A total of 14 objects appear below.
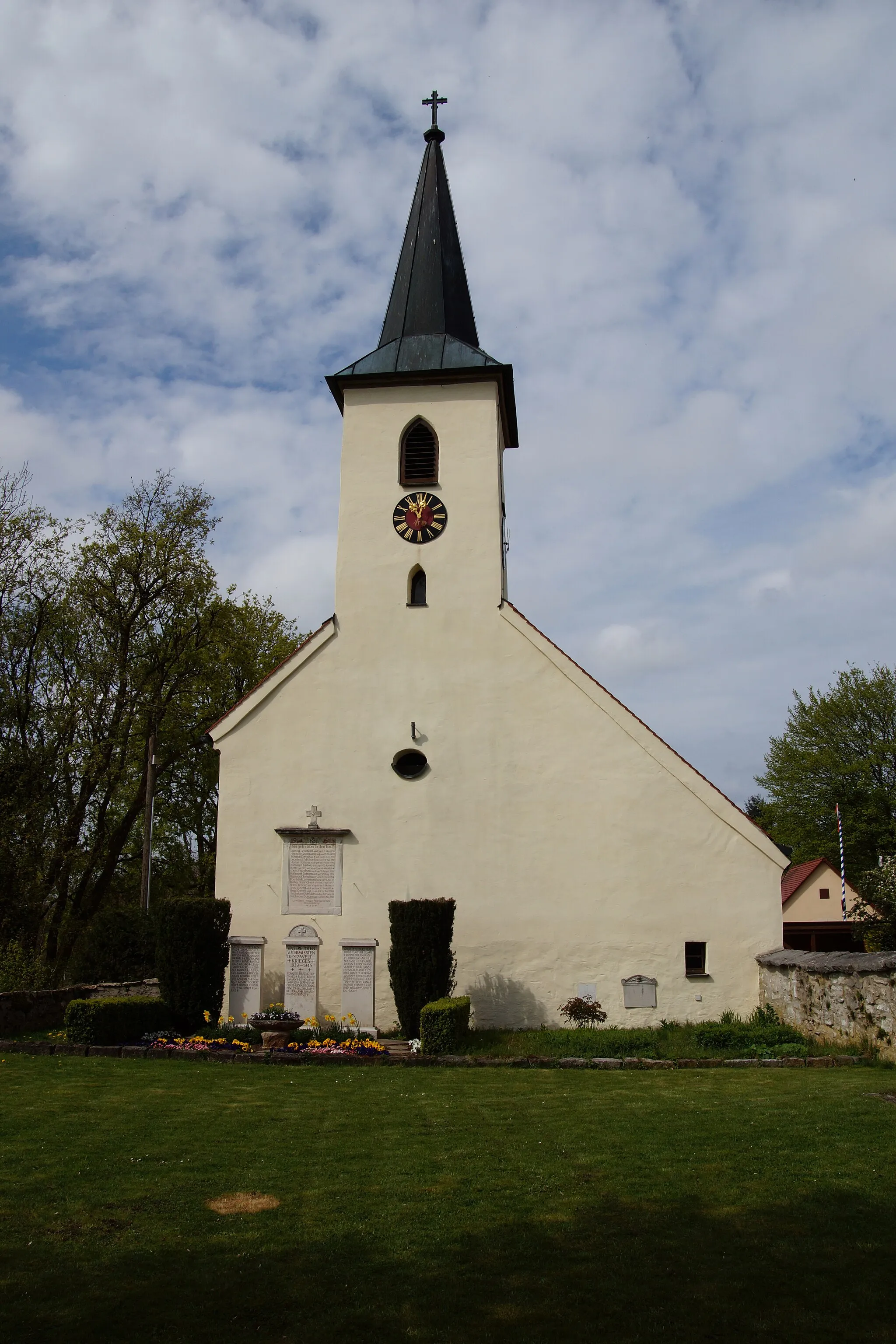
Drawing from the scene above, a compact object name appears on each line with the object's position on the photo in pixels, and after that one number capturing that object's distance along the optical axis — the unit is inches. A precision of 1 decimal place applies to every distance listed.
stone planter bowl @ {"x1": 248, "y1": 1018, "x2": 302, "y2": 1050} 596.4
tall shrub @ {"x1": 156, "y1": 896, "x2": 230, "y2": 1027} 655.8
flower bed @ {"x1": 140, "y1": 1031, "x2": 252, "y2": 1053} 573.9
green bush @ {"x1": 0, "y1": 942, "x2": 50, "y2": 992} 776.3
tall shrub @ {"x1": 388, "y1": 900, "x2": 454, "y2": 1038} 659.4
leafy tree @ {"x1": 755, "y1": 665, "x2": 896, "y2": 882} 1867.6
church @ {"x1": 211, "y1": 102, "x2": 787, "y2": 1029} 701.3
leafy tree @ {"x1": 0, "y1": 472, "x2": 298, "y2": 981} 1095.0
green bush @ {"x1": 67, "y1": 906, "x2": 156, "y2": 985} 885.2
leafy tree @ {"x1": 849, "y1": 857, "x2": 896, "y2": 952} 1017.5
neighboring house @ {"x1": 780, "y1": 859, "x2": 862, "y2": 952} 1827.0
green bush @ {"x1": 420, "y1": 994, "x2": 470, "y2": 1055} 589.0
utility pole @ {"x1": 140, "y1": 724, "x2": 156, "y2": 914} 947.3
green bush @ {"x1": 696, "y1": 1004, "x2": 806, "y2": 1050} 596.1
